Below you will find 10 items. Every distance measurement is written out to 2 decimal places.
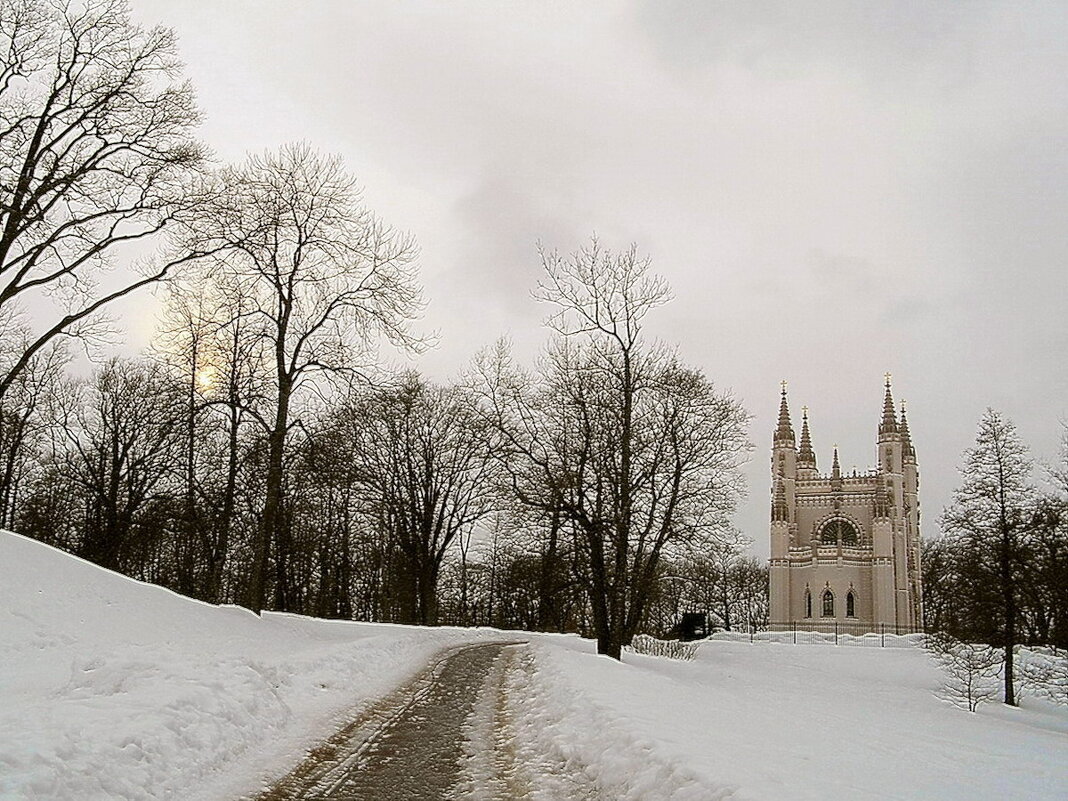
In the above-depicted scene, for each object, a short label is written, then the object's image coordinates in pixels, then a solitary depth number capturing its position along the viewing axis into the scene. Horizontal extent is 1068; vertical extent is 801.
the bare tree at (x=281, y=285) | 25.14
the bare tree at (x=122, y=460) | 38.31
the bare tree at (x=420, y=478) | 47.25
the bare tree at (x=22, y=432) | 41.81
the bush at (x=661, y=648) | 33.78
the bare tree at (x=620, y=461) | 26.77
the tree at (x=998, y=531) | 31.91
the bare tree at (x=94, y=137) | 21.00
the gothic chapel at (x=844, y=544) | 77.06
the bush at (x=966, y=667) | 30.69
